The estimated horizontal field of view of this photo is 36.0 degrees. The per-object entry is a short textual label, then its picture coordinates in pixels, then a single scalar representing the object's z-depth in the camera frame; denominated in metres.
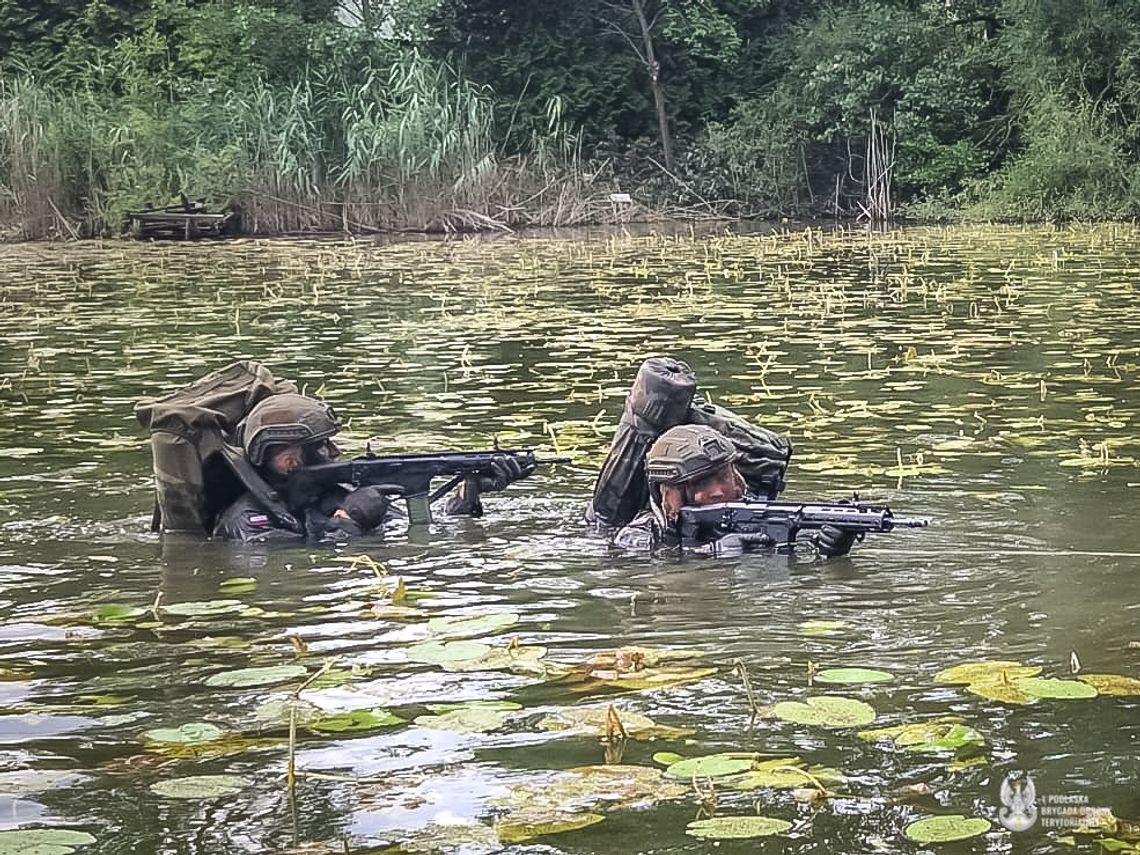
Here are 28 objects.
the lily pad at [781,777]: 4.23
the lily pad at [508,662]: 5.50
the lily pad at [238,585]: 7.07
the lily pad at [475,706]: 5.04
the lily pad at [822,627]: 5.87
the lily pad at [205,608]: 6.60
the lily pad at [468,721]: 4.85
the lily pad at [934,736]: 4.49
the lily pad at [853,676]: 5.18
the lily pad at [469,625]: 6.02
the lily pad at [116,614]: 6.51
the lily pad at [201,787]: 4.34
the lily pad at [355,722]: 4.91
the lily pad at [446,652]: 5.61
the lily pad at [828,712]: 4.75
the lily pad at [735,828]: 3.90
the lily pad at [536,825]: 3.98
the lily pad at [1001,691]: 4.91
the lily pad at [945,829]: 3.83
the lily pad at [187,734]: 4.82
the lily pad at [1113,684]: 4.98
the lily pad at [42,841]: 3.93
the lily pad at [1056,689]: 4.92
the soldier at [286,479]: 7.85
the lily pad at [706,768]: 4.27
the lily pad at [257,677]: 5.41
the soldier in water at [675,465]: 7.12
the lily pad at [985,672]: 5.15
